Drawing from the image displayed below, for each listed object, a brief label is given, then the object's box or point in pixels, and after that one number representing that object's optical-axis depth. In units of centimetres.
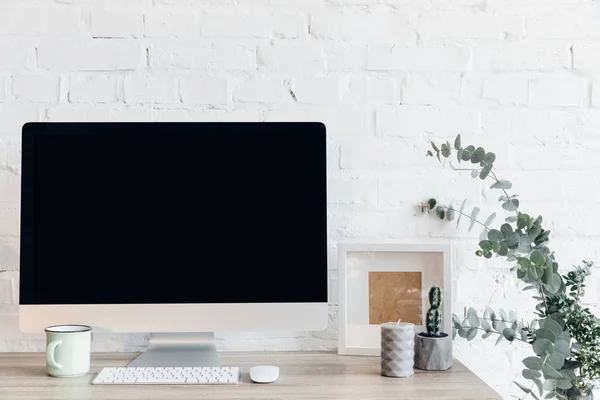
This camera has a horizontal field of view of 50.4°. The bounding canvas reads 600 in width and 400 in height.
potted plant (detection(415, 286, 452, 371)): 143
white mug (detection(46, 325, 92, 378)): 135
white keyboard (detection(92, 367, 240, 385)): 129
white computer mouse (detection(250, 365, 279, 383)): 131
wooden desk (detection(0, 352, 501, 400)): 123
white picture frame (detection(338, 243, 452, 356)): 156
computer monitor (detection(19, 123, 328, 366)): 143
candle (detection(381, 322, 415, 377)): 136
